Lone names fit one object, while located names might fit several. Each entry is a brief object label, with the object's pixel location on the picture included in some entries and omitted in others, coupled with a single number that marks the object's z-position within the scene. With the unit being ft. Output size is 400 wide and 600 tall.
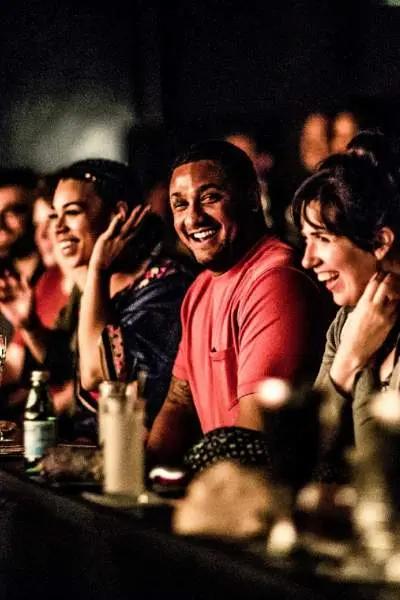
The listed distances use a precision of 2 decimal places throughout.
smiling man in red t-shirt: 13.57
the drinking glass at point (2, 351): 18.67
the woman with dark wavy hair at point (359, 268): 11.77
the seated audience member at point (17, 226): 20.44
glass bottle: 15.92
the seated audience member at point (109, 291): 16.62
